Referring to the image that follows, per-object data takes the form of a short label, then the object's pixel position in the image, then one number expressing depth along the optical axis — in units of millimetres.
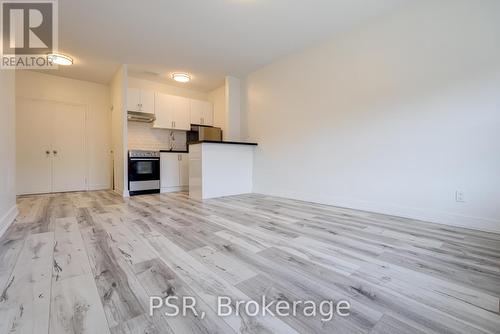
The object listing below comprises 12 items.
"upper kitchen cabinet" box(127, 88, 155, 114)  4254
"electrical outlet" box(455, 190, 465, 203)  2076
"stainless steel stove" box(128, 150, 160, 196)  4043
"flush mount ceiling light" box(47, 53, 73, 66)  3564
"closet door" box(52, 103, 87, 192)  4402
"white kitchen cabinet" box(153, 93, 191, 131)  4632
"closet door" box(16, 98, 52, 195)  4066
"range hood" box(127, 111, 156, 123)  4539
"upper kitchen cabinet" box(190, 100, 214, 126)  5168
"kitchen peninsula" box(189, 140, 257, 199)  3570
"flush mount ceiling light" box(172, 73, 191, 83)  4402
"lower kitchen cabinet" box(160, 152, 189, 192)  4438
